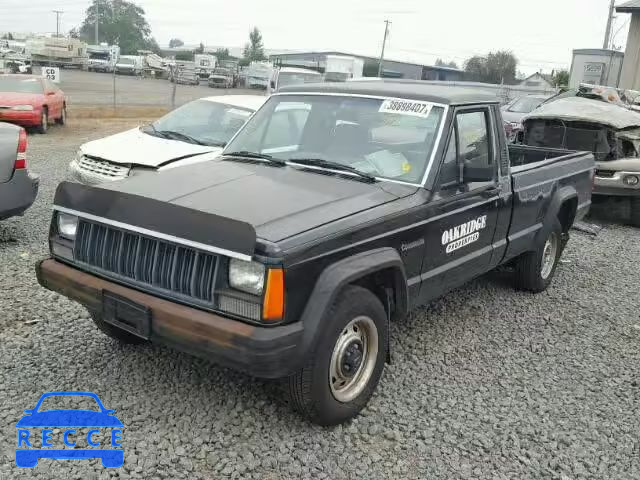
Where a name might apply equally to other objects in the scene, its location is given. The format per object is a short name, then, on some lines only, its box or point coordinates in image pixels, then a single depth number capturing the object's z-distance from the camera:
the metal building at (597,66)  31.31
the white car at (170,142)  7.25
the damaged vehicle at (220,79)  43.48
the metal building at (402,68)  70.25
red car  14.73
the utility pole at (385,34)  64.24
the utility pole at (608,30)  37.66
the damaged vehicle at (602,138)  9.21
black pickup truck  3.06
